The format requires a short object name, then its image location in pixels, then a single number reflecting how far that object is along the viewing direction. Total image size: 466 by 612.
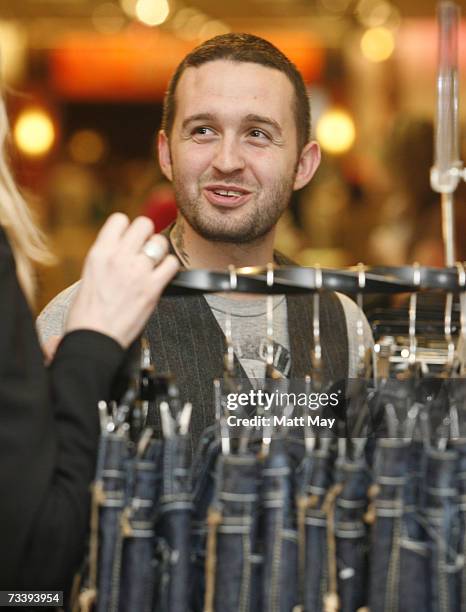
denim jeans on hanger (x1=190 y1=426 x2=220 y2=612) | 1.29
